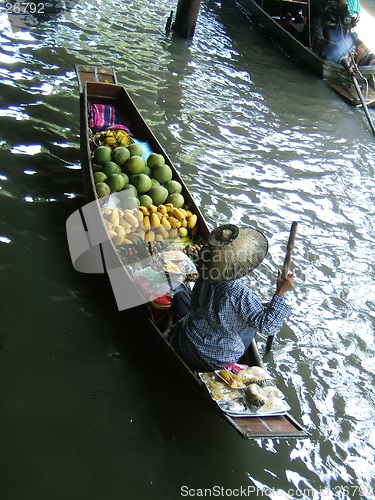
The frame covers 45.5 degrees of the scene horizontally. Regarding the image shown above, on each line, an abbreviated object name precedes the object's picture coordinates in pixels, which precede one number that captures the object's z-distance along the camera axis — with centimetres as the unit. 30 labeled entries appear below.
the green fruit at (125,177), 462
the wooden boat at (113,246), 283
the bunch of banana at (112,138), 502
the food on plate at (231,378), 299
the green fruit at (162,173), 472
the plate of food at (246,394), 288
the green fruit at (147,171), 480
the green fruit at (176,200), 460
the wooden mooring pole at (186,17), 914
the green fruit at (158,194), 459
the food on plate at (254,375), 308
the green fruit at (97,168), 468
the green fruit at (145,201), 453
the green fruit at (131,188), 453
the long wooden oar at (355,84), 809
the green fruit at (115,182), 450
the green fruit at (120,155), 473
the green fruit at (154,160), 480
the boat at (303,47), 923
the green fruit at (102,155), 470
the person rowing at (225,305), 280
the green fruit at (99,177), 450
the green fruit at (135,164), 468
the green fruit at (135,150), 487
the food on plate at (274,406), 292
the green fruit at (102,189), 438
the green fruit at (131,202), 443
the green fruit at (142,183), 460
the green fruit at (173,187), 471
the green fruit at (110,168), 461
